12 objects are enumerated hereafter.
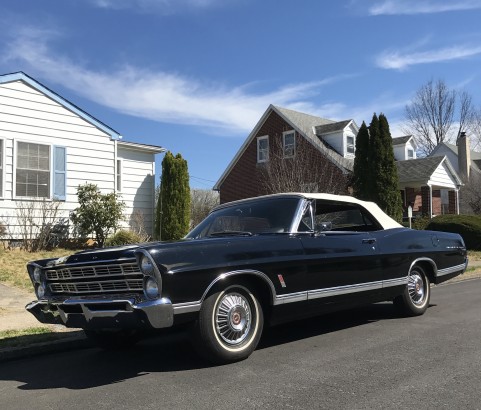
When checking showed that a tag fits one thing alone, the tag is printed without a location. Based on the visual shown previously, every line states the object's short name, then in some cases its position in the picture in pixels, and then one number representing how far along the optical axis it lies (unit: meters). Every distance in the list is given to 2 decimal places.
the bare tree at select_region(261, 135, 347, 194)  21.48
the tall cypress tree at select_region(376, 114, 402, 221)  22.53
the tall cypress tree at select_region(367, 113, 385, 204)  22.55
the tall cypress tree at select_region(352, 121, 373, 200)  22.73
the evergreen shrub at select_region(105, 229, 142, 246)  14.06
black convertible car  4.60
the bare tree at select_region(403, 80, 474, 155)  54.25
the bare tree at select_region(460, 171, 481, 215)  34.12
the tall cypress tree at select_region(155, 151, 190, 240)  16.62
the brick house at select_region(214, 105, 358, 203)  25.98
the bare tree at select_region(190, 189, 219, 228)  45.00
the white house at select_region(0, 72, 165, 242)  13.85
